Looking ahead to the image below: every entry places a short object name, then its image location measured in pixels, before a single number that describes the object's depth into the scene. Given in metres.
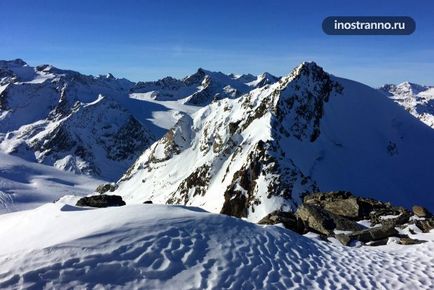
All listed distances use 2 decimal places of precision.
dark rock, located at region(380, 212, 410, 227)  25.36
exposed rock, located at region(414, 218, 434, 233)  23.59
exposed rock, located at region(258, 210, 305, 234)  24.86
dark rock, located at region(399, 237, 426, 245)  20.89
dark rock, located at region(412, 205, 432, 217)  26.42
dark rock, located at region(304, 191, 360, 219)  28.93
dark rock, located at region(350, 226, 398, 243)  22.45
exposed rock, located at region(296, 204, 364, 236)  24.58
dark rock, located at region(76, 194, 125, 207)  32.25
